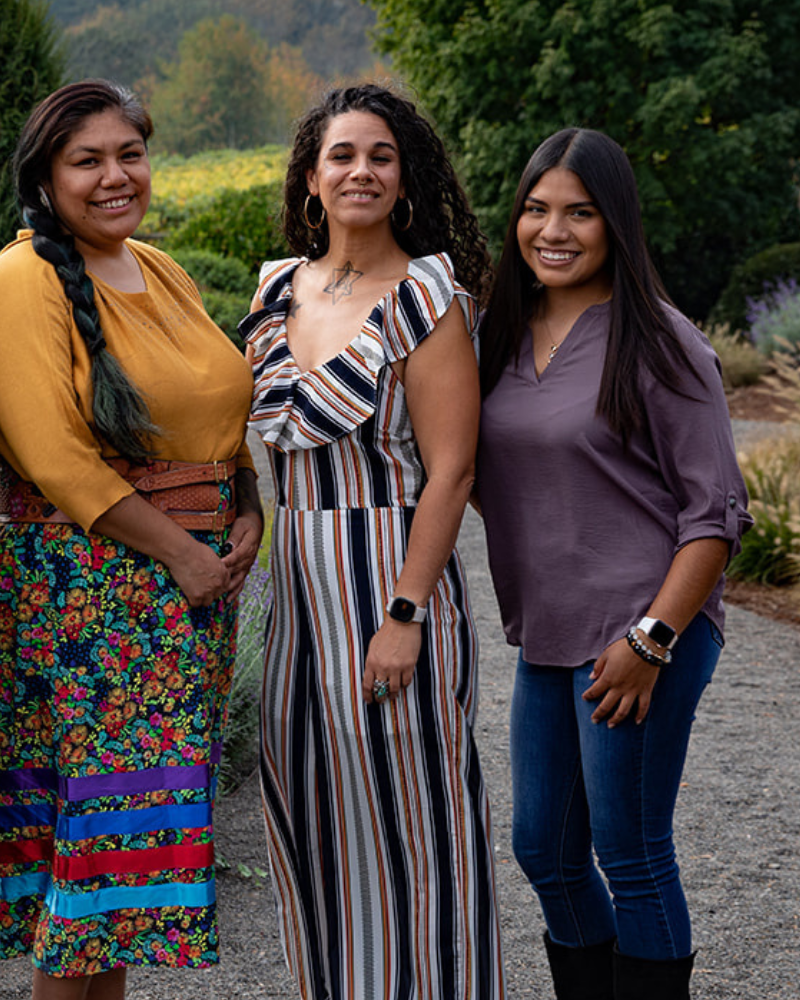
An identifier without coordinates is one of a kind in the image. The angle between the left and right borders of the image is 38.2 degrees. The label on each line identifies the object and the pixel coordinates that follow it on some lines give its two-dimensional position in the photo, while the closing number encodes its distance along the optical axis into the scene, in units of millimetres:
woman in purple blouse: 2162
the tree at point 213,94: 68000
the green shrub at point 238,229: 14383
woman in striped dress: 2385
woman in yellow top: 2252
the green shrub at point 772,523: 7055
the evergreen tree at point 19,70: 7520
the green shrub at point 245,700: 4145
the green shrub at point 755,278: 17359
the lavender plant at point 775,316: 14500
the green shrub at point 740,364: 14891
